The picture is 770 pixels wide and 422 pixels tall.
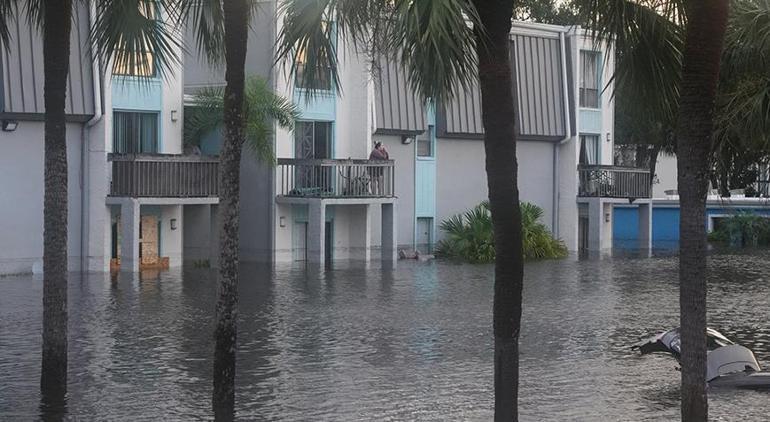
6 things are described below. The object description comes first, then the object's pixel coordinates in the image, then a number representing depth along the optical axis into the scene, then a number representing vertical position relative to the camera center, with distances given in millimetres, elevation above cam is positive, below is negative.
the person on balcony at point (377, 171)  42500 +1629
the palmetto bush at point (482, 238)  45250 -503
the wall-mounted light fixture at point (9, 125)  34875 +2538
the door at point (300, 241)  42219 -543
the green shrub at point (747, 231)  61250 -397
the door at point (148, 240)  38250 -448
